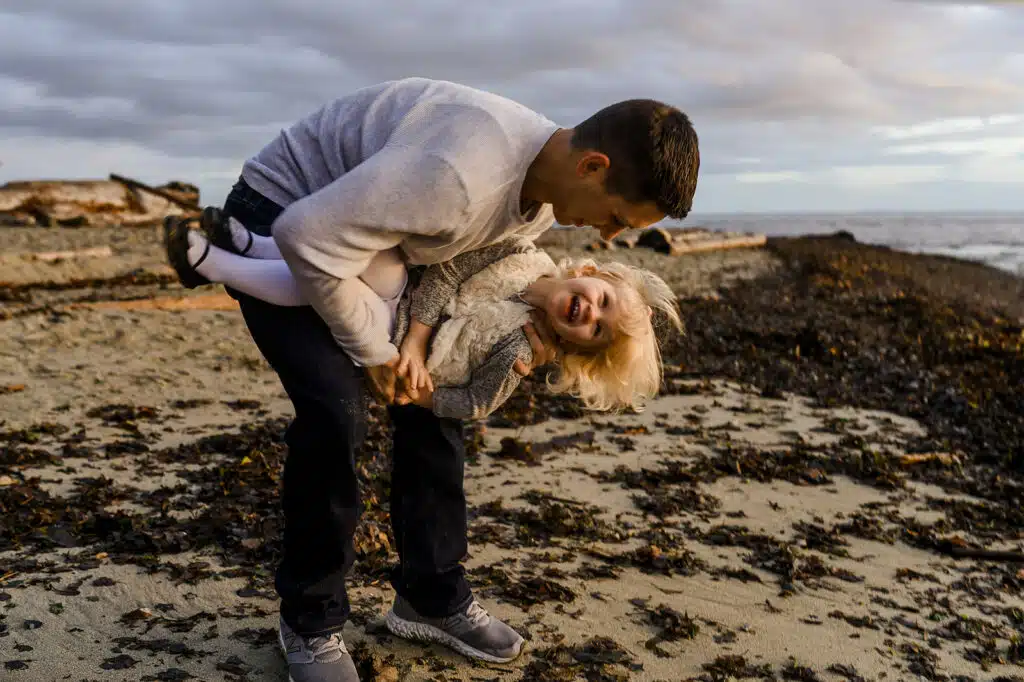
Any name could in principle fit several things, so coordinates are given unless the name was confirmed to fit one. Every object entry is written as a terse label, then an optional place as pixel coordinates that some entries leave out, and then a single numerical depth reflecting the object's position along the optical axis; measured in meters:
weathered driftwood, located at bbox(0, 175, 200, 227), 18.52
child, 2.89
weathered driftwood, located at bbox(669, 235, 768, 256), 20.86
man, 2.54
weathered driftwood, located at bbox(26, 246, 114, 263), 12.26
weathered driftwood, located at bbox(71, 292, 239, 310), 9.52
